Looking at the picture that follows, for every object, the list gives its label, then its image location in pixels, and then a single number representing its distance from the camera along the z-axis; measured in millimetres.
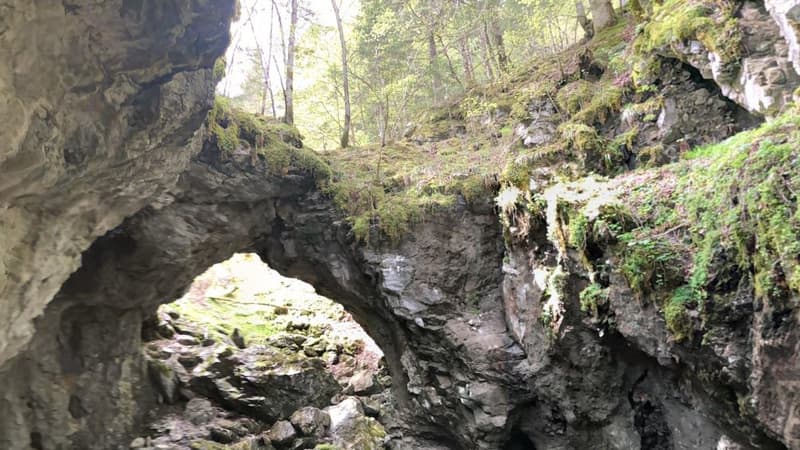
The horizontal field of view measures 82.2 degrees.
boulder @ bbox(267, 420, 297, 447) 9133
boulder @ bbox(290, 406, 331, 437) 9492
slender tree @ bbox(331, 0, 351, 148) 11636
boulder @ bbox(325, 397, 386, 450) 9305
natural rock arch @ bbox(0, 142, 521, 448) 7832
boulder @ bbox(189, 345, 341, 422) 10492
